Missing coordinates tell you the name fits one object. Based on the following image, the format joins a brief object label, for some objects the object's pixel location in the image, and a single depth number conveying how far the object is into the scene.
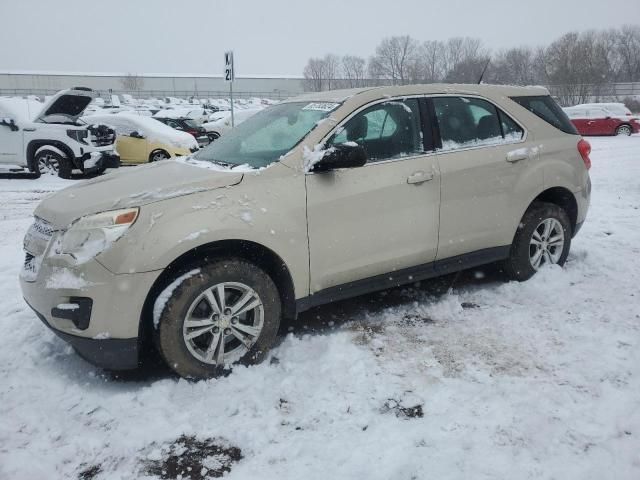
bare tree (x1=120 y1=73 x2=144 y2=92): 86.50
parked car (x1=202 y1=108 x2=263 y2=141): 20.11
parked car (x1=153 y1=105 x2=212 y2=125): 25.04
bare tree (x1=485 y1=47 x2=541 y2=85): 58.06
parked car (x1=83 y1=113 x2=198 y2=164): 12.41
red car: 21.66
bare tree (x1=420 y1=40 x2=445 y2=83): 71.44
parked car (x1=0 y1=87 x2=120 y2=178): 10.68
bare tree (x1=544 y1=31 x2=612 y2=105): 47.00
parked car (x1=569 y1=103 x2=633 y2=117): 21.62
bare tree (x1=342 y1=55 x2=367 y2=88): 88.39
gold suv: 2.88
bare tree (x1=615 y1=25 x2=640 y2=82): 64.75
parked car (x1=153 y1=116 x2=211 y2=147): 19.36
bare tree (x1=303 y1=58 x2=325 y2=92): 89.61
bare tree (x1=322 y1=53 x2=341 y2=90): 89.59
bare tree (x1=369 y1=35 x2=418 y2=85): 74.94
